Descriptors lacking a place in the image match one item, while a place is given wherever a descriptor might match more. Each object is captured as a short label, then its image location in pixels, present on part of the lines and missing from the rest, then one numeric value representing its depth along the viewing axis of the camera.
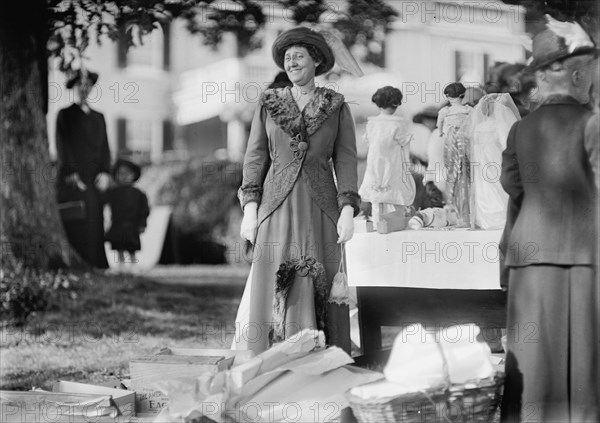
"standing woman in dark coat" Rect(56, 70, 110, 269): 9.27
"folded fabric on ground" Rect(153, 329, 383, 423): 4.30
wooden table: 5.73
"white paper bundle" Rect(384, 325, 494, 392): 4.12
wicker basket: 4.08
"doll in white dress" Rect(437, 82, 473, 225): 6.23
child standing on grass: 10.03
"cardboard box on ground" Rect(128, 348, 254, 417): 4.75
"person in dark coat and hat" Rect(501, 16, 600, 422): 4.15
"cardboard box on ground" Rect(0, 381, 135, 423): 4.84
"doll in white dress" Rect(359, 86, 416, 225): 6.23
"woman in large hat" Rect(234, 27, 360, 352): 4.86
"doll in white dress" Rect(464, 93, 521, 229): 6.02
